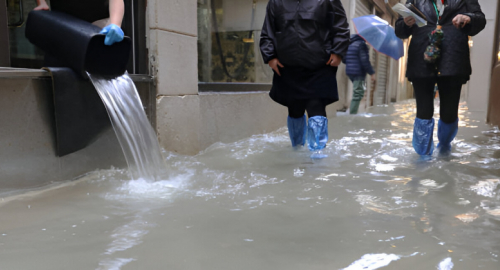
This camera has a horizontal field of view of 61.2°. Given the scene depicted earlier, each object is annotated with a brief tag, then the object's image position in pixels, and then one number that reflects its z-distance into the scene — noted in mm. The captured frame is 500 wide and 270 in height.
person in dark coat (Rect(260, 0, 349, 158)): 3695
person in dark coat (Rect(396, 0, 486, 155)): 3422
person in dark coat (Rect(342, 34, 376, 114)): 8469
